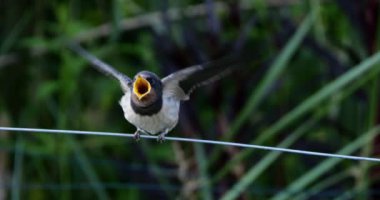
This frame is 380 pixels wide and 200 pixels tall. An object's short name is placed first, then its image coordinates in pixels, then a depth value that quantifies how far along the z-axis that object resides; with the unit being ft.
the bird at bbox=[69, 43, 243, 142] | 17.19
